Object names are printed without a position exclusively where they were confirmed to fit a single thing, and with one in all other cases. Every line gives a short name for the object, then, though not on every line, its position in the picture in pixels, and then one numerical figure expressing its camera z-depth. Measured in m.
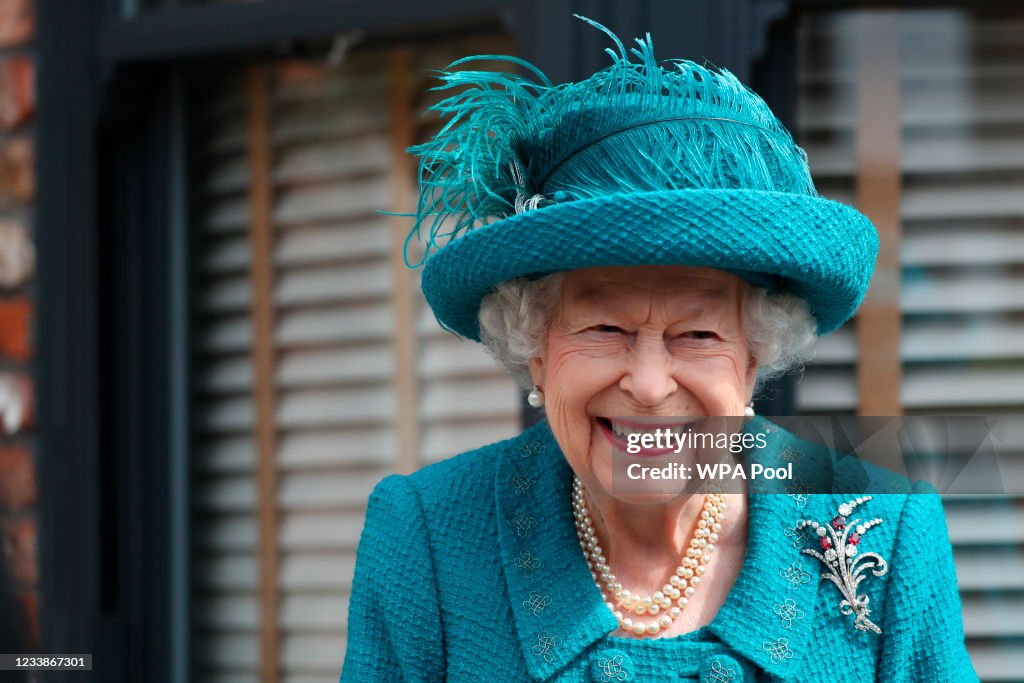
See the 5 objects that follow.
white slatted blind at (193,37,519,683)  5.91
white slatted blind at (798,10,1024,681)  5.08
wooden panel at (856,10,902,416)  5.14
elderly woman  3.12
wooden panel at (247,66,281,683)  6.17
